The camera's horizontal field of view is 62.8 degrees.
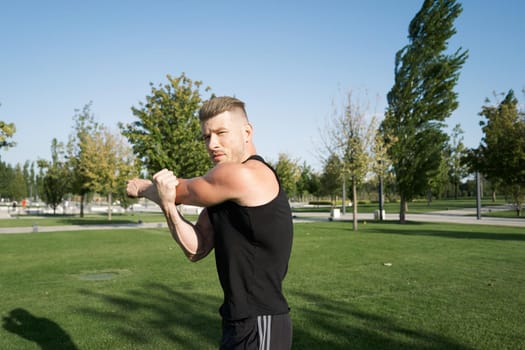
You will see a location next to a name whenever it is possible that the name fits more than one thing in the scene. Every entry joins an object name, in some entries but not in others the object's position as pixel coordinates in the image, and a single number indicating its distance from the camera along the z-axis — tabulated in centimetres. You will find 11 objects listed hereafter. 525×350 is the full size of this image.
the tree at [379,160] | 2495
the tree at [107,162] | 3466
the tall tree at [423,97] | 2938
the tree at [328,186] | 5281
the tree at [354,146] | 2348
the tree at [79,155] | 3978
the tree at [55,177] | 4366
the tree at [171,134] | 2067
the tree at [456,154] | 6069
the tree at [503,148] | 1881
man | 184
